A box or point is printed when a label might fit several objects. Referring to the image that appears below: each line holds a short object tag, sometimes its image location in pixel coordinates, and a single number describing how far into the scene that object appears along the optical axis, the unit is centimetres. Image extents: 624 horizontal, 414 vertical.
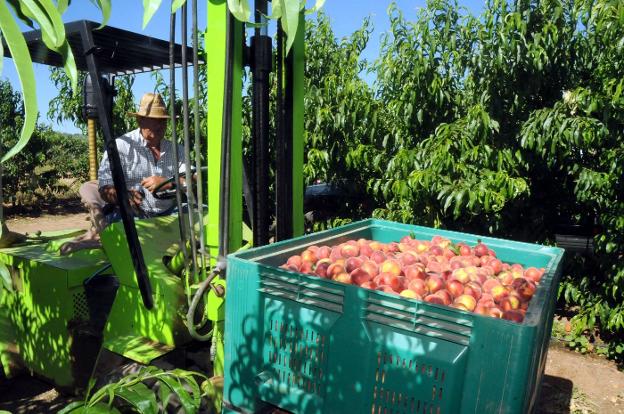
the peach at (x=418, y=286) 186
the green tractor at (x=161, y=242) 214
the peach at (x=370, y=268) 200
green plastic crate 129
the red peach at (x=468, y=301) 175
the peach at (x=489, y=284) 190
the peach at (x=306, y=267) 197
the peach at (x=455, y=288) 187
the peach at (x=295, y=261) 201
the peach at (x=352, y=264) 205
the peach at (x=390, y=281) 189
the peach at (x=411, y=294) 181
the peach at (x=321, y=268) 193
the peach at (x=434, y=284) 190
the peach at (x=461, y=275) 199
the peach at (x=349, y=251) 228
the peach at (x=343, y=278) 192
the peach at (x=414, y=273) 195
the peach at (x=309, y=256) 206
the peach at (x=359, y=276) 192
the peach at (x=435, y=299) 177
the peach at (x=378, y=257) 215
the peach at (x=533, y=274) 209
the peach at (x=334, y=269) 193
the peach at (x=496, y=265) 223
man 319
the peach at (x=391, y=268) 202
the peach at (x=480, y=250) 244
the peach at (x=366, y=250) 230
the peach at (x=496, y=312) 164
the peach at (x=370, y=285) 187
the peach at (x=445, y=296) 180
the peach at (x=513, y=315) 161
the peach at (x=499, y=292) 179
